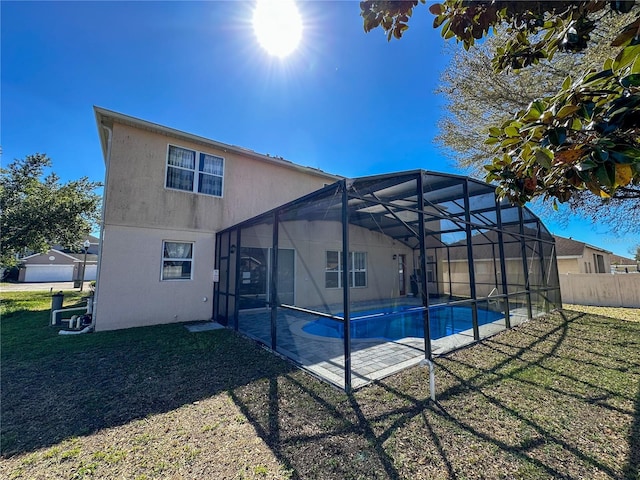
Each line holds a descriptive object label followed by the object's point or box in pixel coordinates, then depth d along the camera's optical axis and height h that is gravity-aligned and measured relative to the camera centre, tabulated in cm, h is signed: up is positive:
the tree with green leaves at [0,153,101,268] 1334 +323
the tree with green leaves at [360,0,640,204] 118 +78
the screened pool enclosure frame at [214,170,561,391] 503 -21
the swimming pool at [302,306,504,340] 740 -176
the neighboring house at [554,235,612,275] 1653 +70
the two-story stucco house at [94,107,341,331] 715 +161
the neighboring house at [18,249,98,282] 2920 +29
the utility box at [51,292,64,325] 749 -90
